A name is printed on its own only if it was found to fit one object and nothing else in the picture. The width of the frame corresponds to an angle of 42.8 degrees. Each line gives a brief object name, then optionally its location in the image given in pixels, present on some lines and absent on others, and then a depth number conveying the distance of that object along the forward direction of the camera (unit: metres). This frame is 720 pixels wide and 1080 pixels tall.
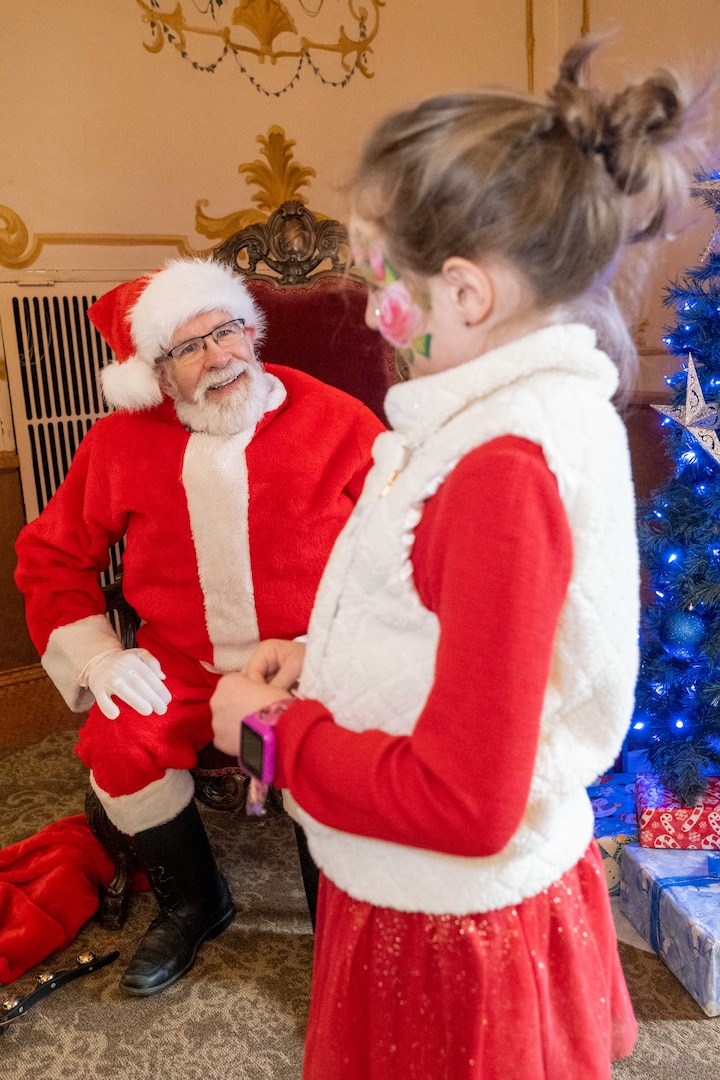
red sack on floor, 1.97
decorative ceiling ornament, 2.95
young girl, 0.65
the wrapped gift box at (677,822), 2.02
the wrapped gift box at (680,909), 1.77
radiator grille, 2.86
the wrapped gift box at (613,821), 2.09
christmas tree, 1.95
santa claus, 1.92
